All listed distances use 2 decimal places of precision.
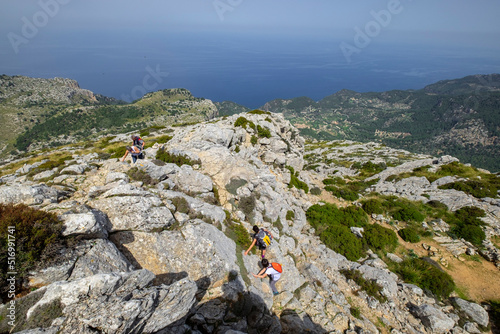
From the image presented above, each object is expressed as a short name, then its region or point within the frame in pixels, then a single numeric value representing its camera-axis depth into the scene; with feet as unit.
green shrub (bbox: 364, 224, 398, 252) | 60.08
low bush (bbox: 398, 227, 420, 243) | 63.15
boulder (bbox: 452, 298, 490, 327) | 40.90
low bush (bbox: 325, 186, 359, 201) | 89.70
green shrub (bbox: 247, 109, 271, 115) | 130.64
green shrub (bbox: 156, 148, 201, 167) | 63.87
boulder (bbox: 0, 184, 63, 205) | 30.42
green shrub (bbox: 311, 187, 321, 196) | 92.36
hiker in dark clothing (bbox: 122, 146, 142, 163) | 52.90
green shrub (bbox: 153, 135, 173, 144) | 99.76
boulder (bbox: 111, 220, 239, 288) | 30.42
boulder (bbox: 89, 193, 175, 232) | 32.09
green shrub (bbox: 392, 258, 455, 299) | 46.78
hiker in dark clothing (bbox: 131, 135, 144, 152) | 53.91
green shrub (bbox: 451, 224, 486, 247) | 59.93
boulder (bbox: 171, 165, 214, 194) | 50.72
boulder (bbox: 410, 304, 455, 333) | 39.35
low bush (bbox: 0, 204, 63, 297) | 20.62
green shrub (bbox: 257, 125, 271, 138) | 107.14
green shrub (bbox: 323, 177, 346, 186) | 109.02
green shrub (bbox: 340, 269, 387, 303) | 44.16
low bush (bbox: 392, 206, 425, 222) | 69.83
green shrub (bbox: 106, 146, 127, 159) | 74.05
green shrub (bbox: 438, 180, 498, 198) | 77.87
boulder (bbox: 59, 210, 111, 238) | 25.35
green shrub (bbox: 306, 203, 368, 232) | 67.77
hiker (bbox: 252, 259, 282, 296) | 33.96
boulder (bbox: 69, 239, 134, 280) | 23.72
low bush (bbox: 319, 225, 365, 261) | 56.80
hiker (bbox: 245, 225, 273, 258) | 37.86
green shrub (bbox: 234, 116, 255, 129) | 104.42
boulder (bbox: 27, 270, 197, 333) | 18.54
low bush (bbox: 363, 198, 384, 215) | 76.64
